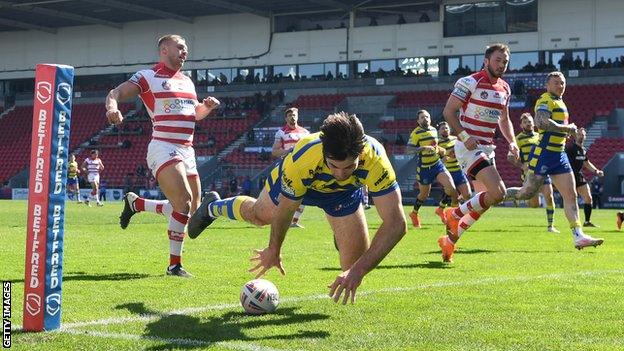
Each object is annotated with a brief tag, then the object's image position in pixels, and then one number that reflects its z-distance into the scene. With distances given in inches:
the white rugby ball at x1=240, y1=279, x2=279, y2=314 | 242.4
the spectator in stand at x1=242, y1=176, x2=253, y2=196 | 1612.9
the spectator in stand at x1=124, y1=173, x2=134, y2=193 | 1834.4
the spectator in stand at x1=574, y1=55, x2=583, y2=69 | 1660.9
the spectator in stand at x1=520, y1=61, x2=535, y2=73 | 1673.2
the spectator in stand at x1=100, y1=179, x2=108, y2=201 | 1836.1
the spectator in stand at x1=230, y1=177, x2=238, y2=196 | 1640.0
